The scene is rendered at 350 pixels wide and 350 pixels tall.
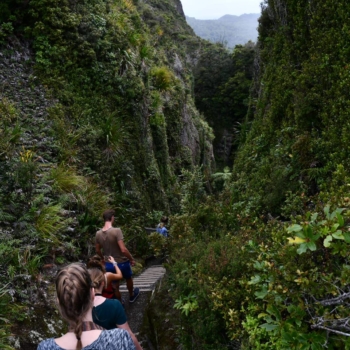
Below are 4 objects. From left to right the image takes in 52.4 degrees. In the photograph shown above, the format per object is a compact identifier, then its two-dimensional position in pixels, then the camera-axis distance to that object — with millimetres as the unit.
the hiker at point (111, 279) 4754
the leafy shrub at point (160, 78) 18391
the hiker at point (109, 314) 2906
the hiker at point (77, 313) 2117
